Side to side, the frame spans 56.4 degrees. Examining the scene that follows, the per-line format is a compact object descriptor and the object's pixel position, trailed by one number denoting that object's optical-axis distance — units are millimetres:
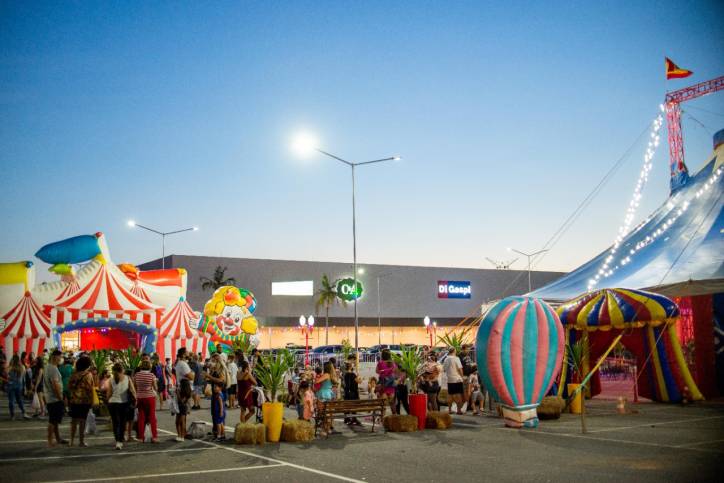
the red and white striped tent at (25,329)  24391
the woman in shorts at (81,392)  12914
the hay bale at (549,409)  16438
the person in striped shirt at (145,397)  13250
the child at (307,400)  15081
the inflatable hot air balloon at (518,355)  15297
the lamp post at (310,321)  39091
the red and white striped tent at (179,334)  30203
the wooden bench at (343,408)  14529
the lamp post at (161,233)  40538
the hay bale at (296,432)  13680
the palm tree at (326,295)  69812
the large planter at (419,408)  15227
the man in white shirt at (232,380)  20386
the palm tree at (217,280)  66250
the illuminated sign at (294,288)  71125
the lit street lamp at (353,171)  27422
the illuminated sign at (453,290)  78625
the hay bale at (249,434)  13242
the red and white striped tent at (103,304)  26547
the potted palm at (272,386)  13578
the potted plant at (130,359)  18344
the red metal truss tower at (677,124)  26672
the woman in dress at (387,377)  16875
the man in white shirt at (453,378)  17734
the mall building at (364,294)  69125
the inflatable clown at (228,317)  34375
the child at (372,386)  20750
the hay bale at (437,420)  15273
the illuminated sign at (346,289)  37406
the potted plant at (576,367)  18000
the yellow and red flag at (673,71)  28125
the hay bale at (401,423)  14797
